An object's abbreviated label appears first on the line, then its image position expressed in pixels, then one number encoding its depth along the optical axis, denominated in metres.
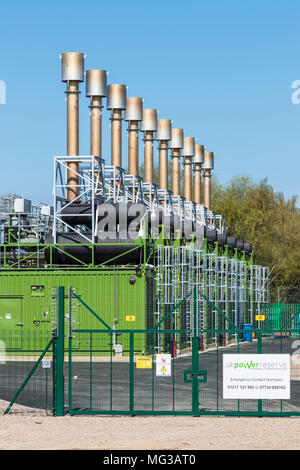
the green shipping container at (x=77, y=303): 40.44
